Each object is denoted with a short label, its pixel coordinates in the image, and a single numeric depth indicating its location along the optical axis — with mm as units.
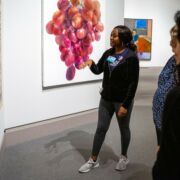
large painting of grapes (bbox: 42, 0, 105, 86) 4742
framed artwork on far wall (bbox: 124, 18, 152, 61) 11984
